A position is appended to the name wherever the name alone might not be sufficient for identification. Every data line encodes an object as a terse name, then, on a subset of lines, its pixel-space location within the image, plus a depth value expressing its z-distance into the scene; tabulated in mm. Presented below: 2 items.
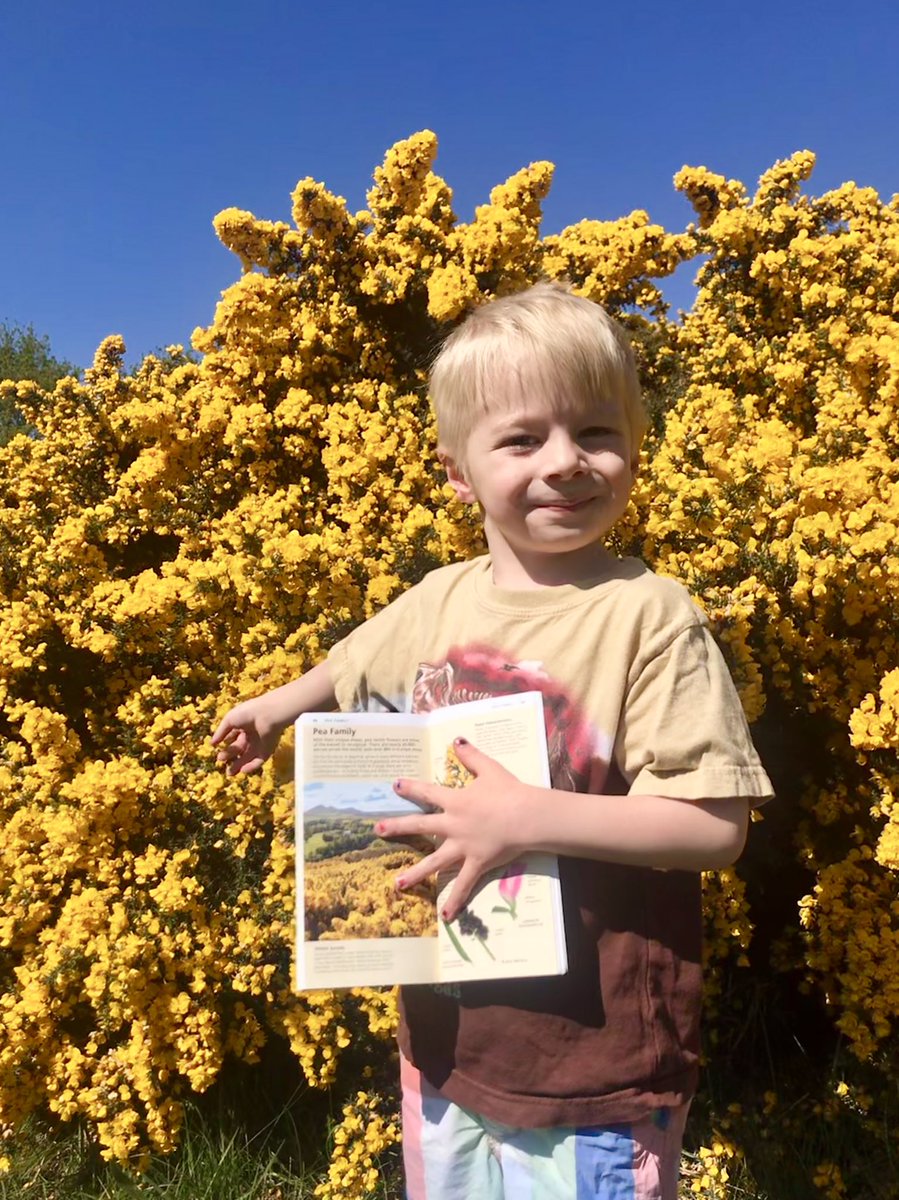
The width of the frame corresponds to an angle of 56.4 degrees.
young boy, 1084
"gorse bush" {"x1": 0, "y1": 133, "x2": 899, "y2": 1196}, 2123
